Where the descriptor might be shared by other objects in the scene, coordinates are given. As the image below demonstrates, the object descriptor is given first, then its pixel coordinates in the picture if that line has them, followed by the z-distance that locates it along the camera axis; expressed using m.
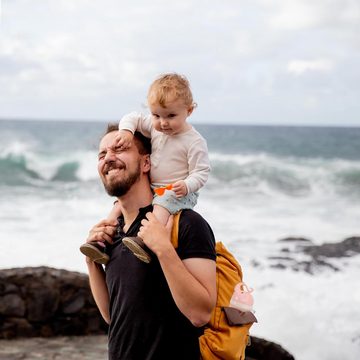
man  2.52
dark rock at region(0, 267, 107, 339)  6.65
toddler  2.79
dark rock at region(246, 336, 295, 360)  5.59
